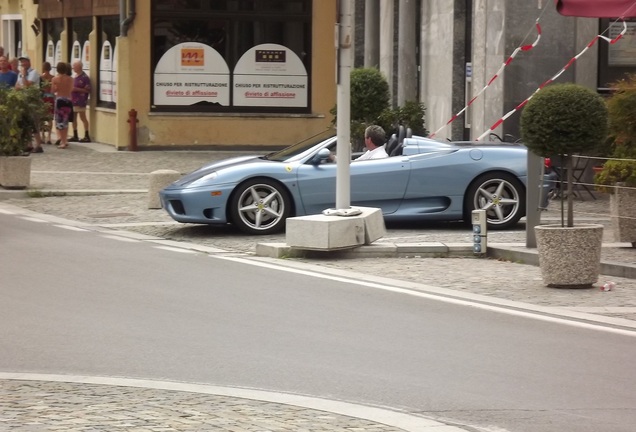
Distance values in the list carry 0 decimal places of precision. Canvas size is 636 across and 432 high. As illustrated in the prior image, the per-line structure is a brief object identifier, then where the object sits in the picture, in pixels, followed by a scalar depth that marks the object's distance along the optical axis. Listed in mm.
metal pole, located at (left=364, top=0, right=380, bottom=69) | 30016
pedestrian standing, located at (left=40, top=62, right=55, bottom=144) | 32084
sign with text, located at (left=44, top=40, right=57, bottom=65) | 37375
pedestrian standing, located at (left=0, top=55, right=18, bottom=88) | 33344
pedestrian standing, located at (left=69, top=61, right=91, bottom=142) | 32625
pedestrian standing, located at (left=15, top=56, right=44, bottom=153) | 32719
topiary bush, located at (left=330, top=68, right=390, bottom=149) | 23547
